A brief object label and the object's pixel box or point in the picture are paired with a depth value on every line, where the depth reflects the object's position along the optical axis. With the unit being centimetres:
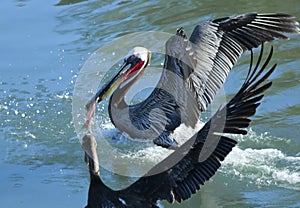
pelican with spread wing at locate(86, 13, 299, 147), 1495
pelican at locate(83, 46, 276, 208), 1039
